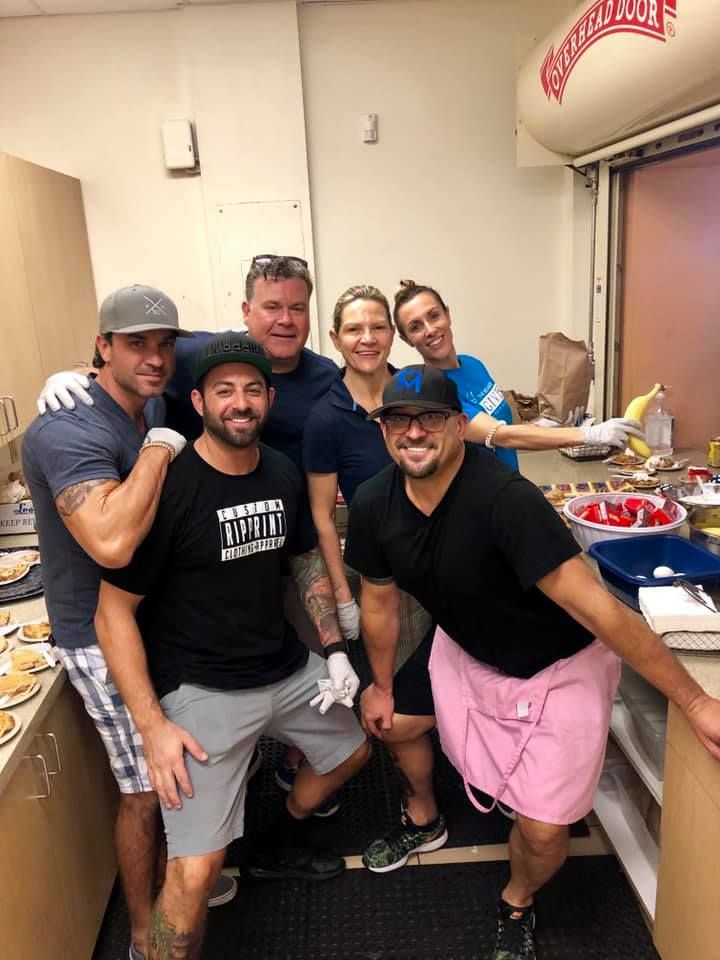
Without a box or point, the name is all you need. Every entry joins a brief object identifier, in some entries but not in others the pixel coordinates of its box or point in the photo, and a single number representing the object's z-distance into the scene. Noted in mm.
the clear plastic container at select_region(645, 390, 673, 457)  2918
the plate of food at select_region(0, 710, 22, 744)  1358
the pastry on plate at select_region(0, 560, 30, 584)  2082
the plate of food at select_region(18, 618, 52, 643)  1729
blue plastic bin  1630
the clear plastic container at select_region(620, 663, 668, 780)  1636
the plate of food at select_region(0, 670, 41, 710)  1468
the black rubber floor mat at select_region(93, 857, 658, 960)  1674
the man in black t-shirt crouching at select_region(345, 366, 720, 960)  1375
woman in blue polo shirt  1886
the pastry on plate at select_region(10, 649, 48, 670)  1602
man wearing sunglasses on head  1968
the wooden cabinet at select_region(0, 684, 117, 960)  1318
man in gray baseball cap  1397
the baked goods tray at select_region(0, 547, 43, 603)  1972
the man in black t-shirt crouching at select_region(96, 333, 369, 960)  1472
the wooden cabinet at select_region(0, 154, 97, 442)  2482
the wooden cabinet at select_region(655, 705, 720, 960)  1285
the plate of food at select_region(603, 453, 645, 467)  2807
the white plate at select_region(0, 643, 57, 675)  1593
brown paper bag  2902
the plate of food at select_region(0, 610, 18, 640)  1786
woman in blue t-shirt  1994
